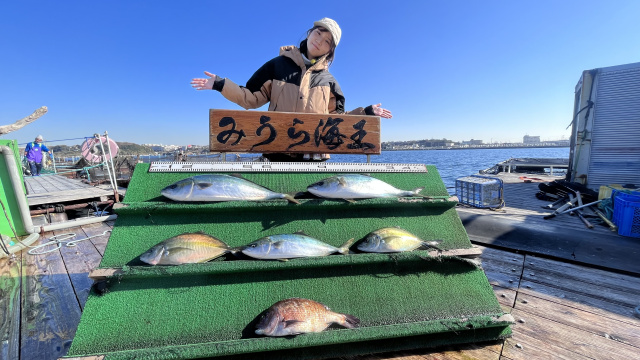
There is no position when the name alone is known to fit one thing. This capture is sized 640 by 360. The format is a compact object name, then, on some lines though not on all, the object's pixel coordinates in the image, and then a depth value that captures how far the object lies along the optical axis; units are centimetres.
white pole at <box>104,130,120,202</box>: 721
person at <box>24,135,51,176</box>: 1328
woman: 315
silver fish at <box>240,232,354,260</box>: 208
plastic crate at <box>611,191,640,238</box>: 453
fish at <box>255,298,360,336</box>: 173
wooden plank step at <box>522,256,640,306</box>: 278
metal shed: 735
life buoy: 1156
